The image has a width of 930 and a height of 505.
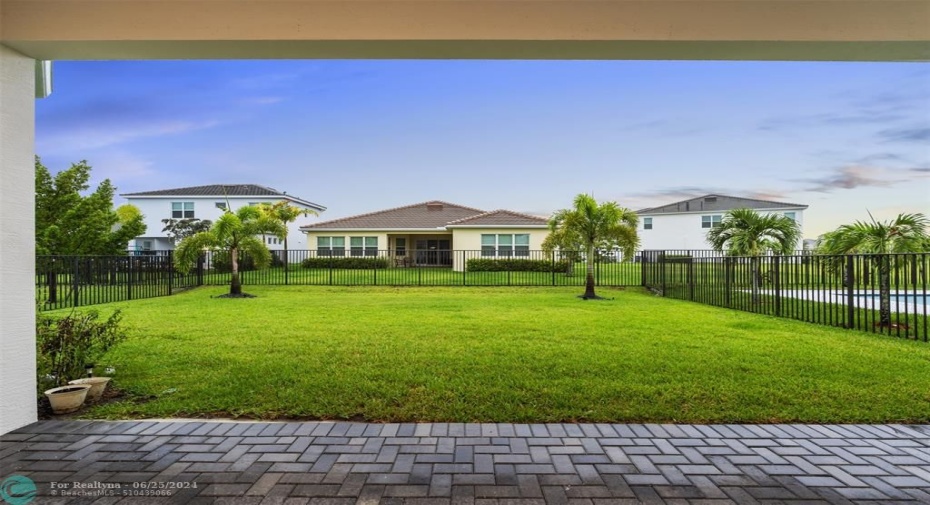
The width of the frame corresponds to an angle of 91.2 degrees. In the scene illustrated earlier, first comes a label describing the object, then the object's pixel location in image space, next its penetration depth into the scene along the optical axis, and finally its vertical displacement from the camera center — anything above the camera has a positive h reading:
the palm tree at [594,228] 13.77 +0.74
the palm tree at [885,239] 7.40 +0.15
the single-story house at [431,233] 25.31 +1.24
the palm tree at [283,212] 27.78 +2.78
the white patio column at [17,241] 3.47 +0.15
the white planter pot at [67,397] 3.89 -1.19
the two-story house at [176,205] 33.75 +3.95
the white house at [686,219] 35.25 +2.54
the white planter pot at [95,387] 4.21 -1.19
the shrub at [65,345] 4.52 -0.89
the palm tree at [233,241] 13.89 +0.50
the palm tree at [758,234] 12.49 +0.45
